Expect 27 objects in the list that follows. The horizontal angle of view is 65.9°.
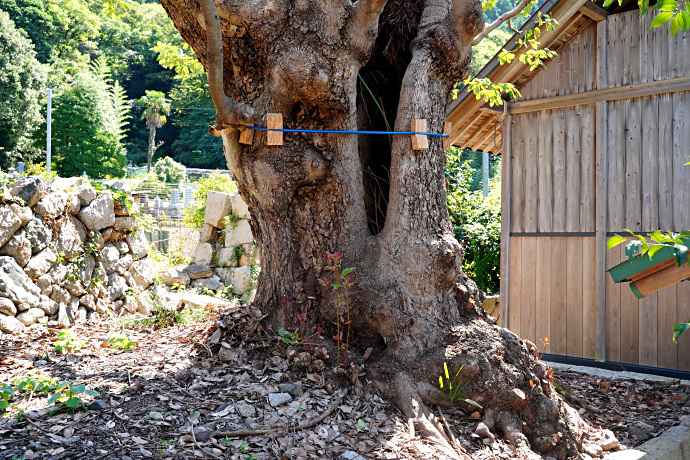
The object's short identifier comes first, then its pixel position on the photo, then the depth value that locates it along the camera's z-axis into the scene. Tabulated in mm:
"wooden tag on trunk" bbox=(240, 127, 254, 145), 3661
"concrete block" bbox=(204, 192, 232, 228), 11828
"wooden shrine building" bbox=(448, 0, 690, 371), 6031
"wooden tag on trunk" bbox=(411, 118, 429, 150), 3855
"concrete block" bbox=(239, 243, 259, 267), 11555
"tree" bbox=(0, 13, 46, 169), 30062
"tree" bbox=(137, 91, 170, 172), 41750
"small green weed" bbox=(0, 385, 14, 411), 2943
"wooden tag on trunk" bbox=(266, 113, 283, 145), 3637
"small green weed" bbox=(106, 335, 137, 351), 4137
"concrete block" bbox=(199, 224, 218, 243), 12125
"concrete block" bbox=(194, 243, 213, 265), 11898
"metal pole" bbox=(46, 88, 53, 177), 27462
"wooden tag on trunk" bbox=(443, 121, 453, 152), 4360
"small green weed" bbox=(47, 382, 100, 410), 2922
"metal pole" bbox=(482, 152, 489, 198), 25281
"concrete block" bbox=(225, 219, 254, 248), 11668
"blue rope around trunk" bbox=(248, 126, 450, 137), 3639
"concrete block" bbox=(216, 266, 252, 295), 11539
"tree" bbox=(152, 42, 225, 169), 44969
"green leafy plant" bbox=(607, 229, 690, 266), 2114
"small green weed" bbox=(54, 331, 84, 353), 3975
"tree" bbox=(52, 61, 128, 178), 35438
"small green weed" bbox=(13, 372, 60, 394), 3145
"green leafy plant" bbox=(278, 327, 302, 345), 3502
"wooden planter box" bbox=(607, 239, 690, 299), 2732
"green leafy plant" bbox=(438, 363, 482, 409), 3393
